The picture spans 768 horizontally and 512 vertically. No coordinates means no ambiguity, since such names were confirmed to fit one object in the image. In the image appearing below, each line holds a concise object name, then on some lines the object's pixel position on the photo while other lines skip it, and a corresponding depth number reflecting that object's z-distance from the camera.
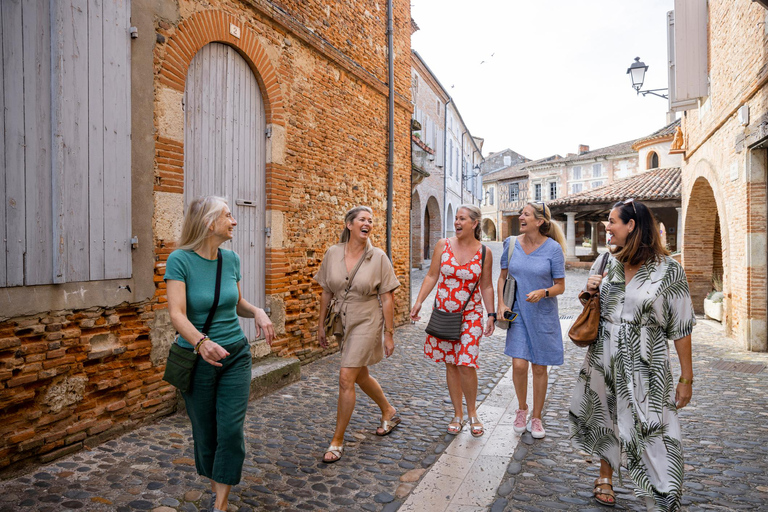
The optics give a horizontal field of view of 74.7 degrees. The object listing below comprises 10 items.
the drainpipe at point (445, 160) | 26.27
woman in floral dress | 3.99
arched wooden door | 4.83
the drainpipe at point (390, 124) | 8.84
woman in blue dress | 3.91
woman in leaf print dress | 2.54
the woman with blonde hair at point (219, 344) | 2.55
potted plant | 10.42
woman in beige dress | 3.60
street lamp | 11.82
